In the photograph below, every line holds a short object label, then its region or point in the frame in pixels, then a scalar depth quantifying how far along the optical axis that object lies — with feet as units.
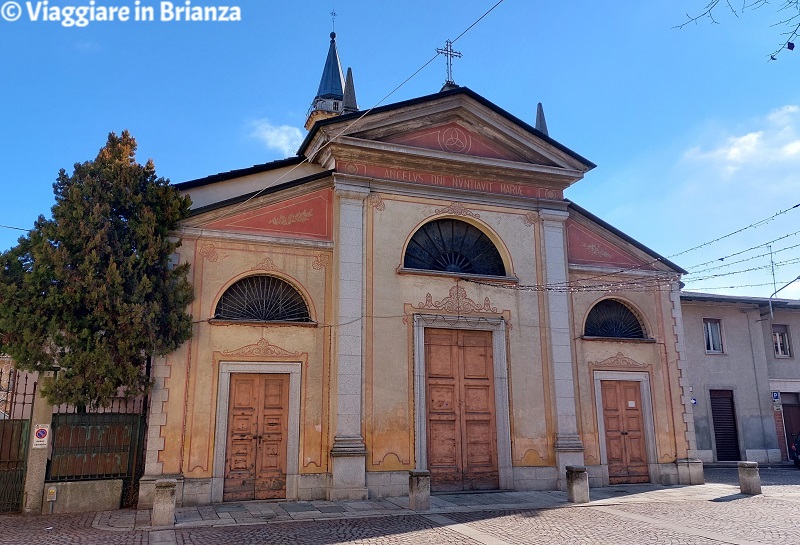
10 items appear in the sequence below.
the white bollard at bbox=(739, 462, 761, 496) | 43.80
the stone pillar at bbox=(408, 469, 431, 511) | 36.71
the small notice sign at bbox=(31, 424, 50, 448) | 35.04
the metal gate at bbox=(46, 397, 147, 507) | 35.73
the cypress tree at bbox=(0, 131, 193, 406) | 35.60
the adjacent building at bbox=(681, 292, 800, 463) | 68.23
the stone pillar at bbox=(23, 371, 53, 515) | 34.55
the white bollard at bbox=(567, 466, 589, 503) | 39.81
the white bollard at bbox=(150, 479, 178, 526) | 31.83
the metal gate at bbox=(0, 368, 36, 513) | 35.19
